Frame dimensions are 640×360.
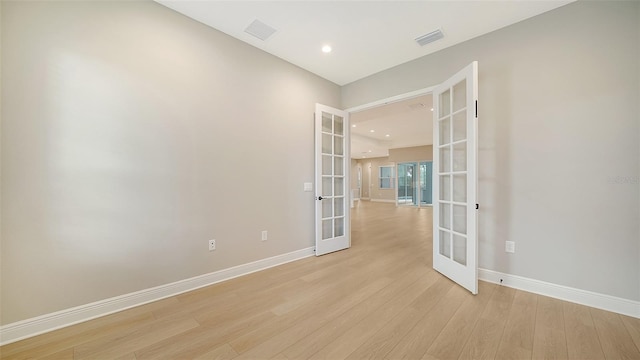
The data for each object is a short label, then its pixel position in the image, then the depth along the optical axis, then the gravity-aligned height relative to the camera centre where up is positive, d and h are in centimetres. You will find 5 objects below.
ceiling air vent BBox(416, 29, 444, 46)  257 +169
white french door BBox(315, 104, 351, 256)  352 +1
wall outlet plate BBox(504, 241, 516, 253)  241 -73
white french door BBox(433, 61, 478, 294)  228 +2
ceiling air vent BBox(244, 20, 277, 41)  247 +172
